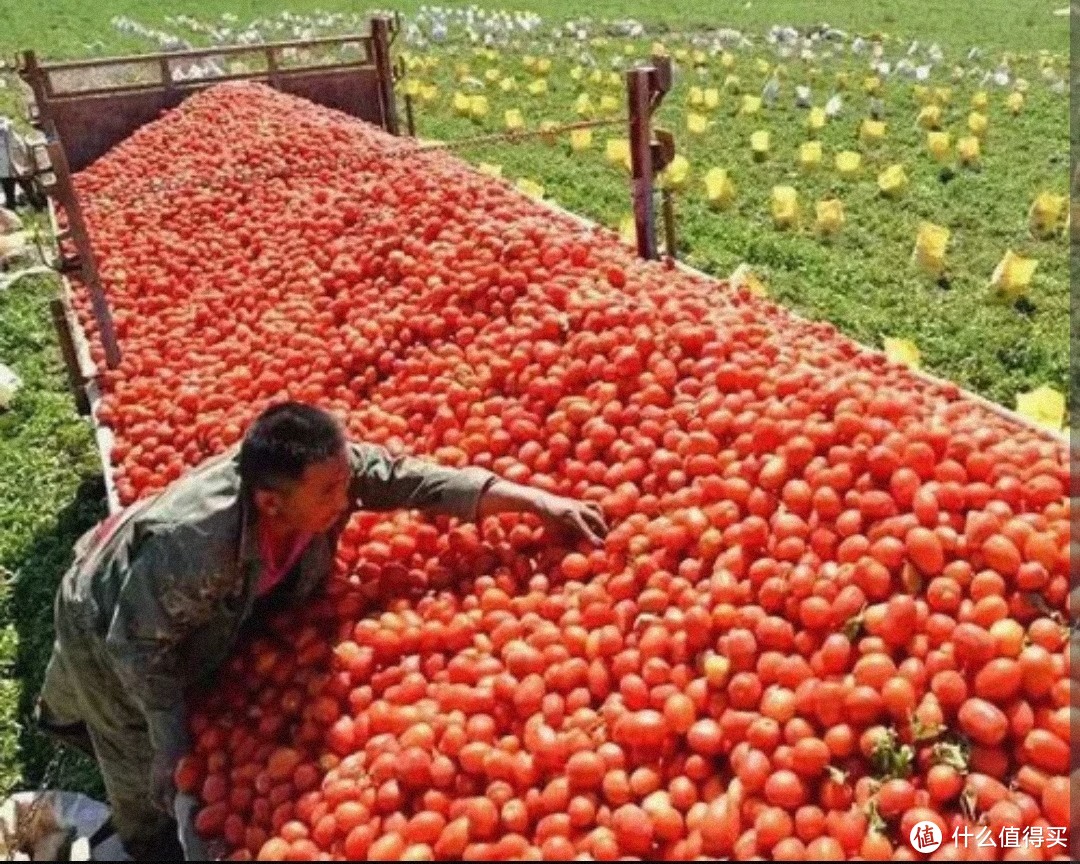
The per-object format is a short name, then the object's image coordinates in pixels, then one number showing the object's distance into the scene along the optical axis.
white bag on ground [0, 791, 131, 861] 4.58
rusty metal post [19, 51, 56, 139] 9.45
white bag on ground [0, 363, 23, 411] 8.64
